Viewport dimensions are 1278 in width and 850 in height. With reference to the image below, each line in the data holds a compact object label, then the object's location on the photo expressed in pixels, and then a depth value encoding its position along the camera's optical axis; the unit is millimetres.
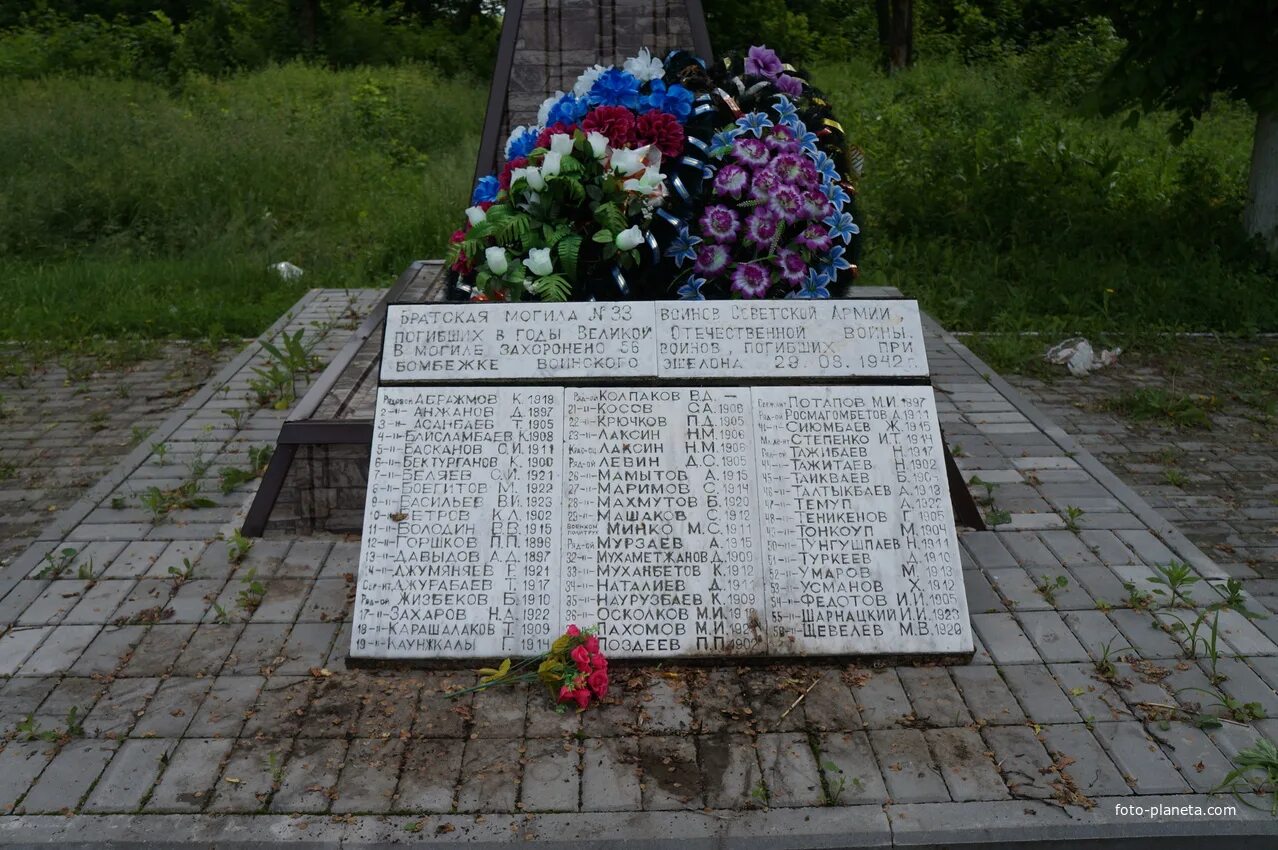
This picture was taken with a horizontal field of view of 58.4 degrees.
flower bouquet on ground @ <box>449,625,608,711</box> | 3268
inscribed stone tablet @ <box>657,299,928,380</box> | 3785
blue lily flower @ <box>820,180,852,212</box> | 4348
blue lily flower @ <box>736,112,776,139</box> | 4348
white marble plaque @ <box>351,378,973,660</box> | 3473
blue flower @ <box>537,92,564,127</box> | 4500
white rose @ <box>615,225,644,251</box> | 4039
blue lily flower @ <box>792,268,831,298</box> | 4258
